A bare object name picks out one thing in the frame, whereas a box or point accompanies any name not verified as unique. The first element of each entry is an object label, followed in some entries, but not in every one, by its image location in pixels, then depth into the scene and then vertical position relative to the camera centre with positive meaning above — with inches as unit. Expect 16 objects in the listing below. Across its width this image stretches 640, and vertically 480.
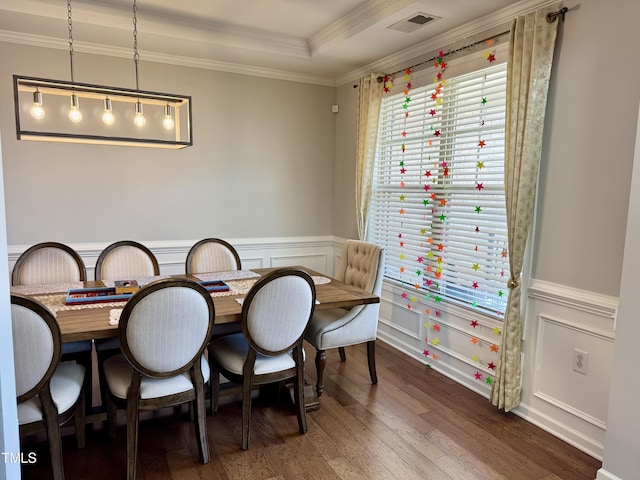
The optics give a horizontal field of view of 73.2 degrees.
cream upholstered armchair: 120.0 -37.5
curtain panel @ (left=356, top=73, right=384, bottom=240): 162.2 +19.1
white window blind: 119.3 -0.2
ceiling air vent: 120.7 +48.4
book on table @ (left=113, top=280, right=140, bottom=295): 106.7 -25.7
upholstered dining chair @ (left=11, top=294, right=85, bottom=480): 70.8 -32.2
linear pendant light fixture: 88.9 +16.0
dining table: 82.0 -26.7
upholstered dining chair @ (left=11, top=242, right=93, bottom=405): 116.9 -22.6
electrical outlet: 98.1 -38.3
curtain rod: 99.9 +41.7
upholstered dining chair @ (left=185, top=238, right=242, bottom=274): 138.9 -23.0
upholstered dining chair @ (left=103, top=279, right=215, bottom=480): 79.0 -31.4
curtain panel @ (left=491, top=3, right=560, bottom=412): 102.7 +11.0
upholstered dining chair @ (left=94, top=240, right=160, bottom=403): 126.1 -22.9
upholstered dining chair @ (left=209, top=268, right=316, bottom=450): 91.5 -33.0
